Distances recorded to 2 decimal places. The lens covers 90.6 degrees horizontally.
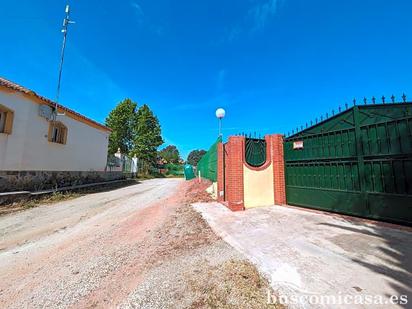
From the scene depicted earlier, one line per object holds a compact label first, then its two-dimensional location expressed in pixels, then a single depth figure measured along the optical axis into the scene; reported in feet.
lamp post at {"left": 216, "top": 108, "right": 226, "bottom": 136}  27.04
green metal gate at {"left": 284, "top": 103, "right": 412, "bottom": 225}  14.67
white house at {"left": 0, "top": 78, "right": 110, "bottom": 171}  30.71
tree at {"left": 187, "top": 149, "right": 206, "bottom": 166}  329.81
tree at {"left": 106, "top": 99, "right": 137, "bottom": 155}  106.93
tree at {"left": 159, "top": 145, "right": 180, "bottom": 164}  211.27
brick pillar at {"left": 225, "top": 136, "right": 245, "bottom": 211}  21.25
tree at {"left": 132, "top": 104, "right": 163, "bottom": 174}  106.83
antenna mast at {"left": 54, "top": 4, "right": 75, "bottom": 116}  35.27
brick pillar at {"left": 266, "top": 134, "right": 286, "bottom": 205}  23.73
